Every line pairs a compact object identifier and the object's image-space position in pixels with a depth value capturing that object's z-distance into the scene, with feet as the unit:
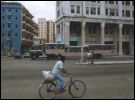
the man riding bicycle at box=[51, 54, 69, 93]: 35.89
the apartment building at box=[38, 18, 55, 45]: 511.40
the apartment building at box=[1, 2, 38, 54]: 328.29
